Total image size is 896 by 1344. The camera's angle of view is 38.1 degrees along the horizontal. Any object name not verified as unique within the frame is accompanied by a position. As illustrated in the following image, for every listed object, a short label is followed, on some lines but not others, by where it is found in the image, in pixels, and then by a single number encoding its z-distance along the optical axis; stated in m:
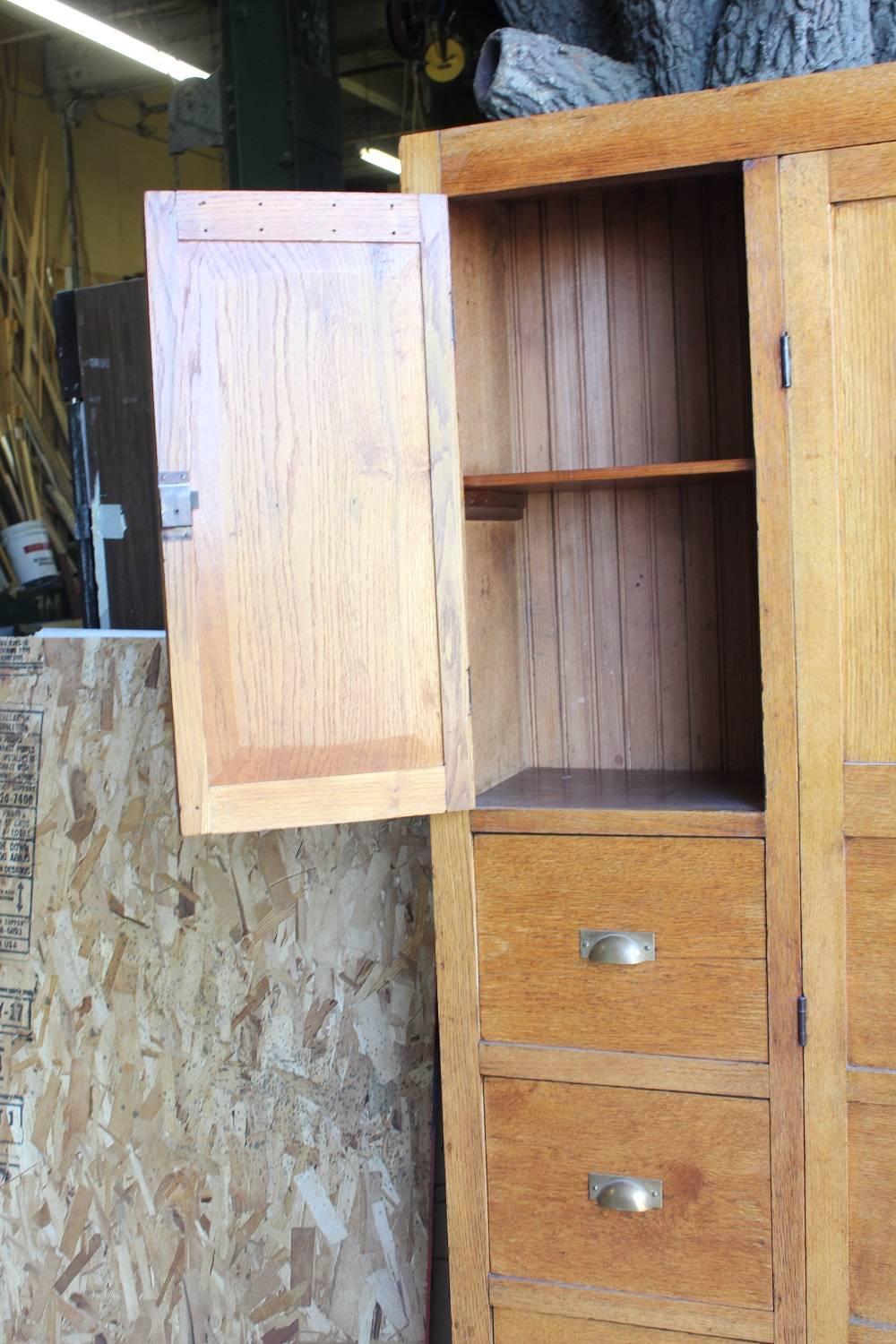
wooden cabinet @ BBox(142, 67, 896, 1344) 1.55
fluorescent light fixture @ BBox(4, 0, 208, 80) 5.48
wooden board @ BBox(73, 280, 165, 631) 2.73
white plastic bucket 4.70
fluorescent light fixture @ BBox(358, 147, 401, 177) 7.46
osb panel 2.26
